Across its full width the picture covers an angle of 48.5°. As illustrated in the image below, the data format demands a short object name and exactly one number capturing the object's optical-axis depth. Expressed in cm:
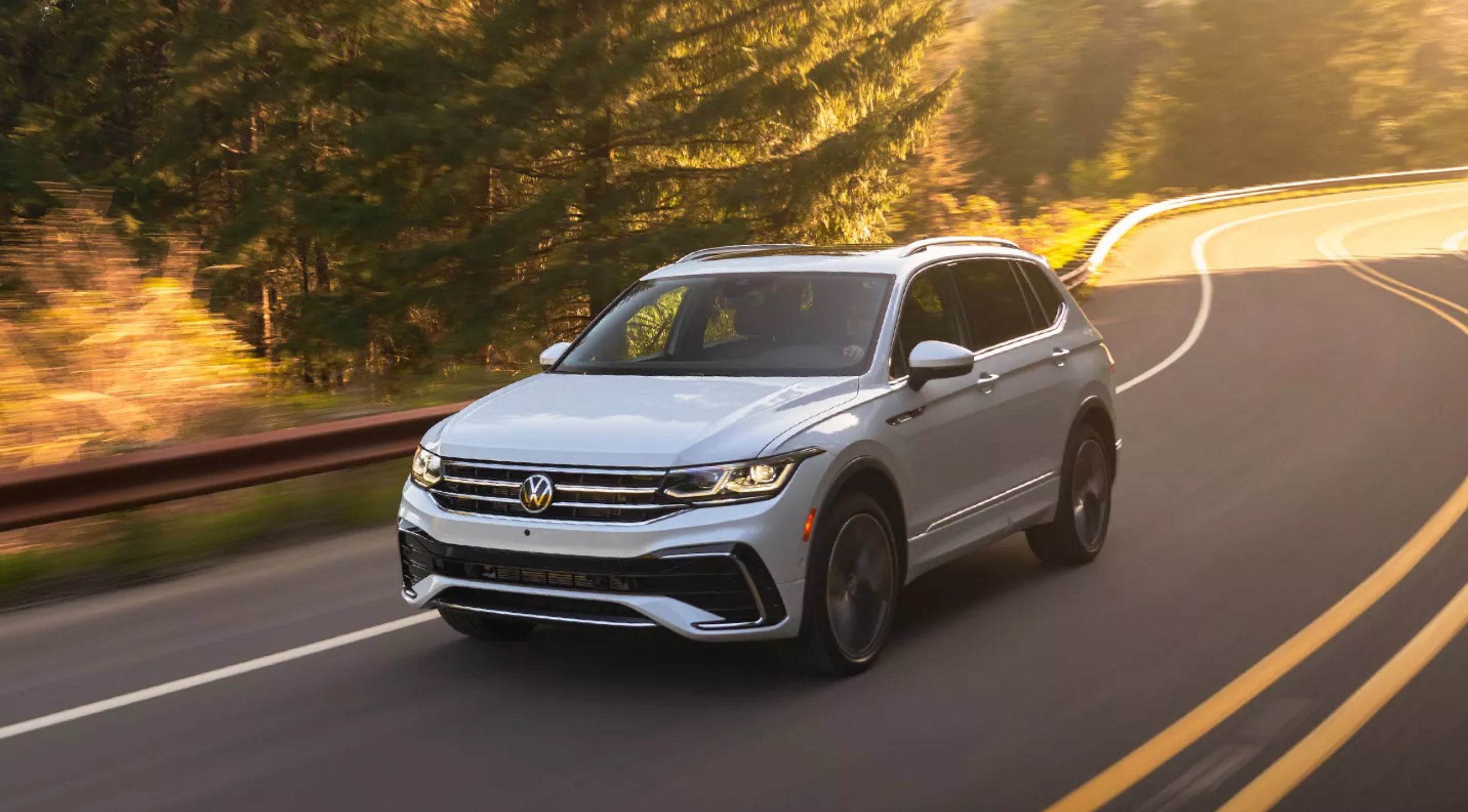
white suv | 607
